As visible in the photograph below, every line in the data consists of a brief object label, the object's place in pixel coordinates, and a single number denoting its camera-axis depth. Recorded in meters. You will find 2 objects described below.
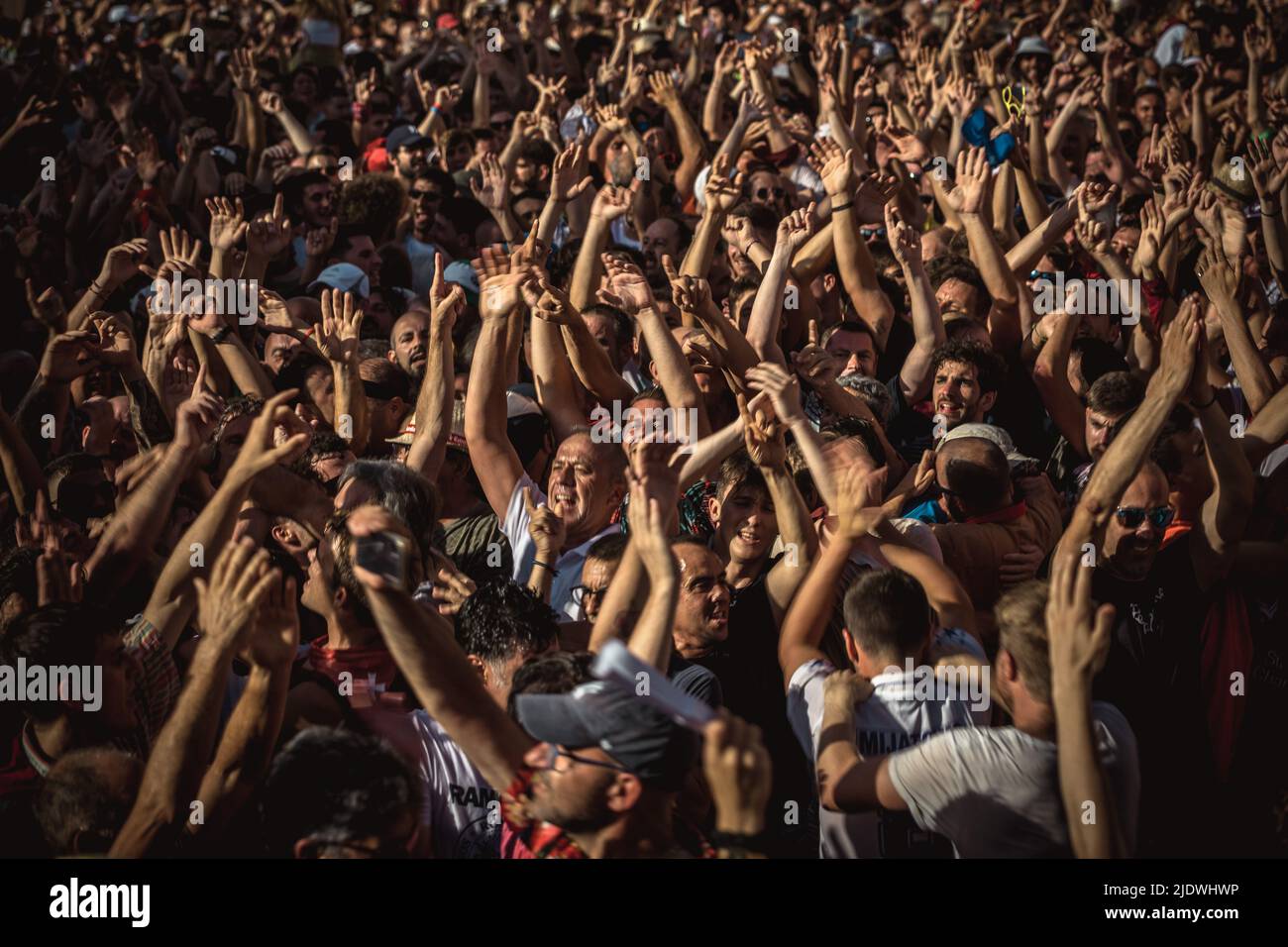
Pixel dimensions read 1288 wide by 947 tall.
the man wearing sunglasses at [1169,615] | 4.34
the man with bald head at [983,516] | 4.50
